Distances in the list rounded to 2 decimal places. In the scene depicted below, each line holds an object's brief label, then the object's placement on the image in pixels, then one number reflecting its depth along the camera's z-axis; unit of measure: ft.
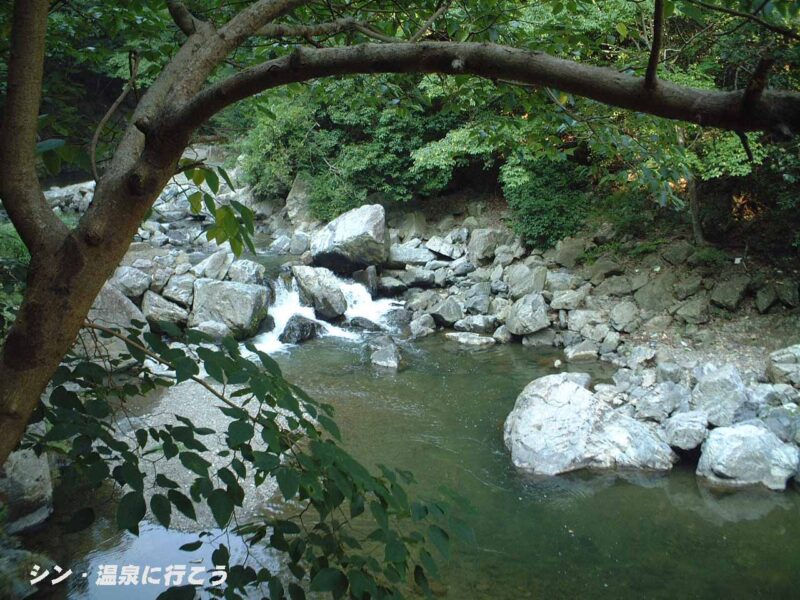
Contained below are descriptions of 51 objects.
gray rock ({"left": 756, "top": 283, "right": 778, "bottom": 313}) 29.71
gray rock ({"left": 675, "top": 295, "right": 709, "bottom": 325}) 31.53
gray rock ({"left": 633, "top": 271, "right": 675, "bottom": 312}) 33.60
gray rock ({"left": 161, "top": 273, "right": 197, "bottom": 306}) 36.22
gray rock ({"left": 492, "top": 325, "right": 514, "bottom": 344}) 36.11
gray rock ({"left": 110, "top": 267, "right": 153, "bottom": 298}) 35.06
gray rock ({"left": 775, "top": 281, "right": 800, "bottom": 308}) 29.09
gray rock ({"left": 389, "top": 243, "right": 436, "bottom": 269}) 48.14
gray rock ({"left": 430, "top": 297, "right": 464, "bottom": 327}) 39.11
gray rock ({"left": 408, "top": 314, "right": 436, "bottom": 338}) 38.11
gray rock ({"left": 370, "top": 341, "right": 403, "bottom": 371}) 32.09
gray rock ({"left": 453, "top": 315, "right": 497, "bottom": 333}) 37.96
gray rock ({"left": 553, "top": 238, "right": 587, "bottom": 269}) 41.04
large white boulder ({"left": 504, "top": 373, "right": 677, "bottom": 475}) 20.63
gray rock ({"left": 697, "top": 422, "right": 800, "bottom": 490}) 19.44
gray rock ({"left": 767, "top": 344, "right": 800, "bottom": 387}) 24.32
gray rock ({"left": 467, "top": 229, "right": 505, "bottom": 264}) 46.75
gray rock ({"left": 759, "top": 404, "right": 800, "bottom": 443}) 20.74
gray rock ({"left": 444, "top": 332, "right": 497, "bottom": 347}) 35.76
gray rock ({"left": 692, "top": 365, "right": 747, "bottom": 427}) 22.01
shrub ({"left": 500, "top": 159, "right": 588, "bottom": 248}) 43.60
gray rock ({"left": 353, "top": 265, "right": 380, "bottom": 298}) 44.73
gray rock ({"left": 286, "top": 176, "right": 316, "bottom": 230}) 63.10
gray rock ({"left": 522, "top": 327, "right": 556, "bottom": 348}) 35.01
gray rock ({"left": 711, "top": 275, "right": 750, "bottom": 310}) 30.89
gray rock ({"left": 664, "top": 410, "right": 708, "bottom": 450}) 21.08
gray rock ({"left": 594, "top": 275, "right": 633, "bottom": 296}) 35.94
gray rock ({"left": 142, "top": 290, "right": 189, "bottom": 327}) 34.71
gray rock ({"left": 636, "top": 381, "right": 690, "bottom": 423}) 23.62
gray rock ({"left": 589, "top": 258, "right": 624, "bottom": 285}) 37.42
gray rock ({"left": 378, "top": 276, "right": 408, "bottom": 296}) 45.19
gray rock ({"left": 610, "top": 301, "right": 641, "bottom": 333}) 33.32
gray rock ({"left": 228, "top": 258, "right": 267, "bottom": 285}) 41.45
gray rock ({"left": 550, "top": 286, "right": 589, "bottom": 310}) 36.45
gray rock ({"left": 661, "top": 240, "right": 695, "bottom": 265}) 34.71
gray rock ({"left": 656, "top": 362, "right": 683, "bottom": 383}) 26.73
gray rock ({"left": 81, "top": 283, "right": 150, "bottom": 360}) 29.19
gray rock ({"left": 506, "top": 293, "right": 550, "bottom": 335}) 35.37
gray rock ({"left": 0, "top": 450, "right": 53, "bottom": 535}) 14.62
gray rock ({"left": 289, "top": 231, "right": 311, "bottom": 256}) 54.75
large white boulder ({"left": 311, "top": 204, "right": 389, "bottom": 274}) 46.01
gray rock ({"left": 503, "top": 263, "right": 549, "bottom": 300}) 39.58
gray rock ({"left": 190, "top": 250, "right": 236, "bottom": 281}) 40.87
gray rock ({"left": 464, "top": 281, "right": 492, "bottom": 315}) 40.19
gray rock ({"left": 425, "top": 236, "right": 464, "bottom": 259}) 48.39
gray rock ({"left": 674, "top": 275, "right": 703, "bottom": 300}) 32.89
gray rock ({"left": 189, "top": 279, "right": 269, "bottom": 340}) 34.99
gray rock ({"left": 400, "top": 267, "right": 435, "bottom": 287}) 45.55
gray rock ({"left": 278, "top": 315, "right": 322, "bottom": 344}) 36.63
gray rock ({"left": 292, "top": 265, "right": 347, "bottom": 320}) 40.37
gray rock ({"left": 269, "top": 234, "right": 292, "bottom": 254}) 55.77
